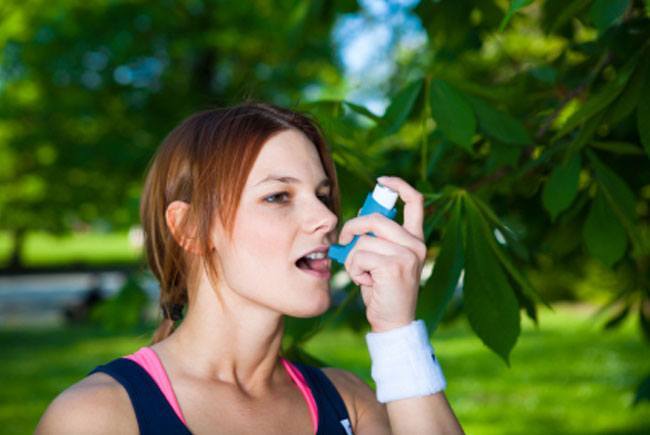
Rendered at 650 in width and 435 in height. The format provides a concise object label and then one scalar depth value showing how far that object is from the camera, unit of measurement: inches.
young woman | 62.2
